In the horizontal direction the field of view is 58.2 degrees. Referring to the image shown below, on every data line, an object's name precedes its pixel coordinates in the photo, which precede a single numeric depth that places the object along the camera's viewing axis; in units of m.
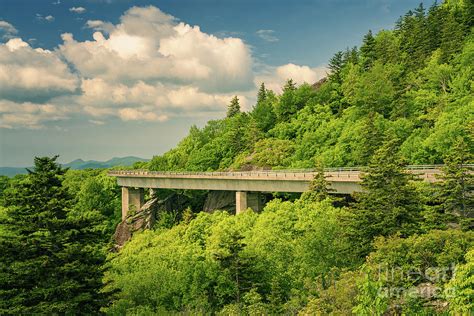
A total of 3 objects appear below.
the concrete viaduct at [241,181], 48.59
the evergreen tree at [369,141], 53.62
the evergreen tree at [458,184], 32.76
